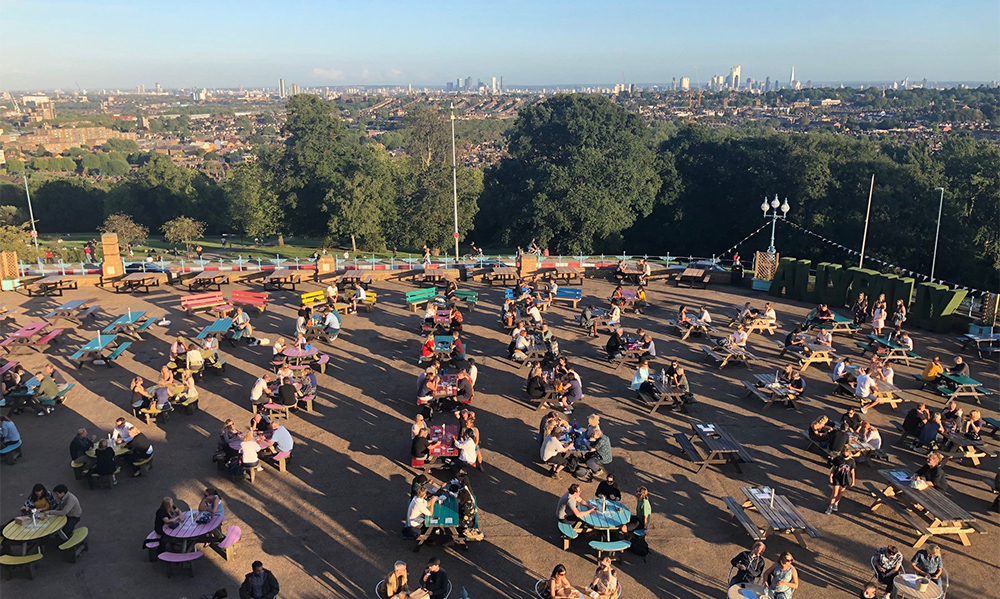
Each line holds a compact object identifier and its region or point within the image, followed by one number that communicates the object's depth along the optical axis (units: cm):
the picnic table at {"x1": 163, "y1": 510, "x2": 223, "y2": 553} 965
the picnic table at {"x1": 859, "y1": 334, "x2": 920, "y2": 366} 1761
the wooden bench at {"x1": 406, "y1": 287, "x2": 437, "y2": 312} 2192
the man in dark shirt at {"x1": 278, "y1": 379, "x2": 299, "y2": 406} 1430
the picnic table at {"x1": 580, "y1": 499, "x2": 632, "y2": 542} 995
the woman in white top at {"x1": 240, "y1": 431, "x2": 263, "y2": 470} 1191
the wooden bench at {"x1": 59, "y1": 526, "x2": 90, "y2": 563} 971
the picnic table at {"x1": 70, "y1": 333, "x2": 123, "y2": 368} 1727
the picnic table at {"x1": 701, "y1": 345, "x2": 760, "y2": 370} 1745
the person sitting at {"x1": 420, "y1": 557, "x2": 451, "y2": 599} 865
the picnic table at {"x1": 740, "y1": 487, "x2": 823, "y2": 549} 1005
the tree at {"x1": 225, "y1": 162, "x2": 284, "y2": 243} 5641
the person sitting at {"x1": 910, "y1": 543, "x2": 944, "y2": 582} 891
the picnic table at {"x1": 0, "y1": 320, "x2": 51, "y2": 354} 1789
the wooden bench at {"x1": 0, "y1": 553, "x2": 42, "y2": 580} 933
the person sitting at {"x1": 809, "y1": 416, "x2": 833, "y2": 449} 1295
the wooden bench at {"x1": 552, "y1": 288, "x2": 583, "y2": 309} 2238
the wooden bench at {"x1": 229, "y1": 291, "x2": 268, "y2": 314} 2139
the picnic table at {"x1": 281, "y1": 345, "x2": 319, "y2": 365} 1659
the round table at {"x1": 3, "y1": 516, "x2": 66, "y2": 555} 948
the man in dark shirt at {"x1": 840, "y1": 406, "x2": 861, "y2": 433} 1303
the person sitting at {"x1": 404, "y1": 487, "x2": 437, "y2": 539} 1013
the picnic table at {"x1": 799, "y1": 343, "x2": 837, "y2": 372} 1734
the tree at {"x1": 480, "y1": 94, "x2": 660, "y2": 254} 4894
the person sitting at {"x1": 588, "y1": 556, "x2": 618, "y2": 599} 863
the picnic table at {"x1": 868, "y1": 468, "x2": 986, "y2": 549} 1026
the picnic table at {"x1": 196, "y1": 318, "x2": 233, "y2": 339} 1823
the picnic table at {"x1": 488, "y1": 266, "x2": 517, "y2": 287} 2569
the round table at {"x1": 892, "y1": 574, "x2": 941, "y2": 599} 873
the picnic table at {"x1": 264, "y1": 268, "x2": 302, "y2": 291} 2470
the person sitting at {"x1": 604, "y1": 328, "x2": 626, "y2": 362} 1755
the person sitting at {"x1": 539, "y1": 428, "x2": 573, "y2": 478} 1220
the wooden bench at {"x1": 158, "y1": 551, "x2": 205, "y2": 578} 938
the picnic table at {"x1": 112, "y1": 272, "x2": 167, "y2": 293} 2390
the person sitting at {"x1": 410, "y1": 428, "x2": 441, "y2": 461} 1210
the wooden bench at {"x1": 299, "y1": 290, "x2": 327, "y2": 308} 2092
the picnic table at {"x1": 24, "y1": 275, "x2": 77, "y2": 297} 2320
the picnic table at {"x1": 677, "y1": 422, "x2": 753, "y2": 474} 1247
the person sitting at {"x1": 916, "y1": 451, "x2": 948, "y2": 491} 1115
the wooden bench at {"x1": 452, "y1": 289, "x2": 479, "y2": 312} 2195
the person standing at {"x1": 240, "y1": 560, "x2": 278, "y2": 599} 849
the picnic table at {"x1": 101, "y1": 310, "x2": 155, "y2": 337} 1894
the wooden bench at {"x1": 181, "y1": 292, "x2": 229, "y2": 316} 2072
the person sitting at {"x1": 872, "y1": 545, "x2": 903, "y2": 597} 902
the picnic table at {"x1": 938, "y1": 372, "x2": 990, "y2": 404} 1538
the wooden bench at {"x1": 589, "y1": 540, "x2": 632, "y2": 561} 973
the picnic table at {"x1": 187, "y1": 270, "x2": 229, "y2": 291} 2406
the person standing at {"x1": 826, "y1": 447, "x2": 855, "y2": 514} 1110
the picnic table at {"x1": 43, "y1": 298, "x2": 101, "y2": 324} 2017
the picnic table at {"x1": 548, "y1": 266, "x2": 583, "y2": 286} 2578
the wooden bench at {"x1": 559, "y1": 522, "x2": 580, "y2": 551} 1005
